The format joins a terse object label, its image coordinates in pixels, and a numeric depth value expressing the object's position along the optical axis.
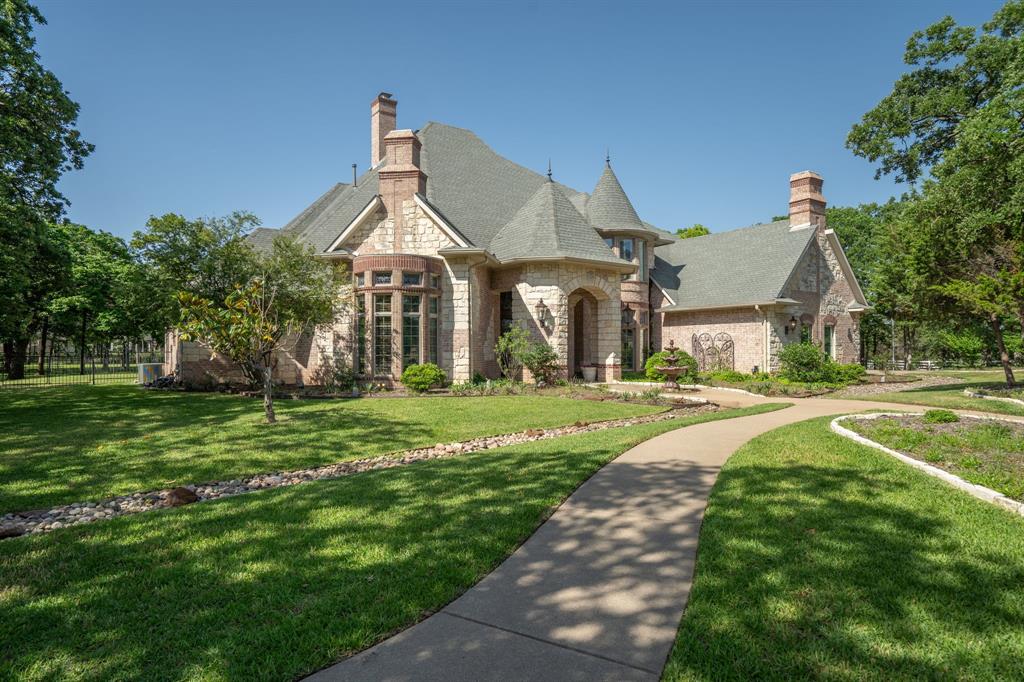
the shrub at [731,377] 21.65
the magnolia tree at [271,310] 10.85
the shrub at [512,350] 18.17
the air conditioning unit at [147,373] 23.42
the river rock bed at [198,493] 5.37
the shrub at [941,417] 9.47
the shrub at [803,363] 20.88
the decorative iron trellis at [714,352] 24.66
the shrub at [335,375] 17.58
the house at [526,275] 18.22
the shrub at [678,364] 21.89
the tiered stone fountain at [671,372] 18.23
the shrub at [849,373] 21.36
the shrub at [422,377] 16.58
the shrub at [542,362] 17.92
